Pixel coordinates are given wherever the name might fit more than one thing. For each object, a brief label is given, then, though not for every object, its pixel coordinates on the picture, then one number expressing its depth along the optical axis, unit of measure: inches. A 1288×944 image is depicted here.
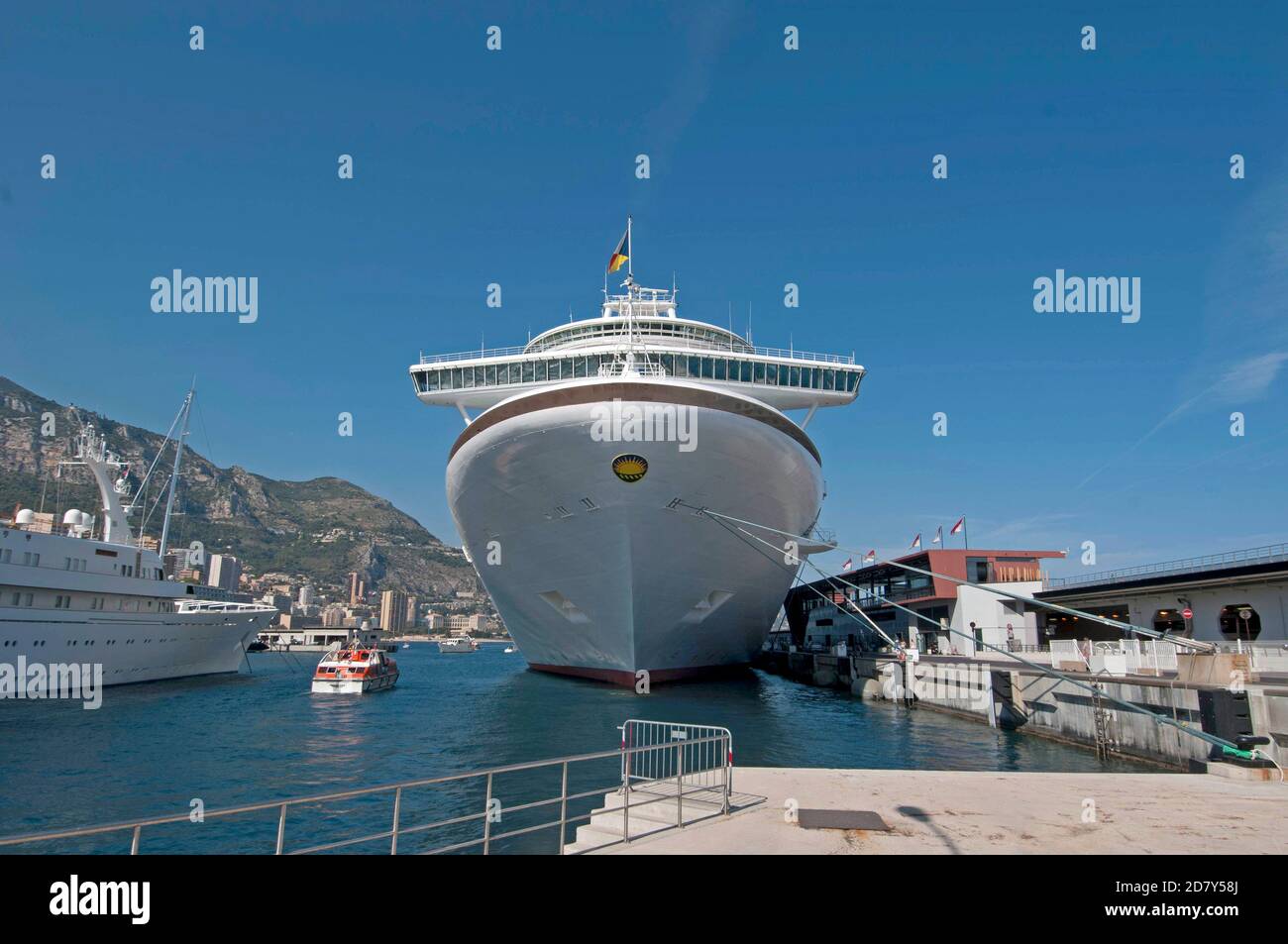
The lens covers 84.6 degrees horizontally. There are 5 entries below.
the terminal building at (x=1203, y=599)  1168.8
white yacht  1346.0
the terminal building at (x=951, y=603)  1657.2
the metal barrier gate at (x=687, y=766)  337.1
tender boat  1552.7
